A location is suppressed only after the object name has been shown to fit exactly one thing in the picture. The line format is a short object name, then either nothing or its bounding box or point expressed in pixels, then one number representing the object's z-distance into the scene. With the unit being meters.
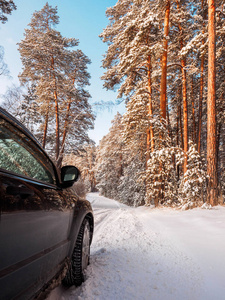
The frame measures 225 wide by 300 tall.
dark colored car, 0.93
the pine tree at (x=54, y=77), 15.41
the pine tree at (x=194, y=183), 7.20
